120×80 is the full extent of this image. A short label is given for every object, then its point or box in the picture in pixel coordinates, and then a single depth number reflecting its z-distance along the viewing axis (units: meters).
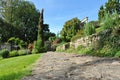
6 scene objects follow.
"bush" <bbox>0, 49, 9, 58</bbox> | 7.05
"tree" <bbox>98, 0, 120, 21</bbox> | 10.13
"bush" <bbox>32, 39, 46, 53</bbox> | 7.71
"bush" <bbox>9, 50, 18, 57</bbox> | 7.50
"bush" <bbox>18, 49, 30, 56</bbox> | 7.92
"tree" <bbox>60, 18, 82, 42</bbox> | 9.76
